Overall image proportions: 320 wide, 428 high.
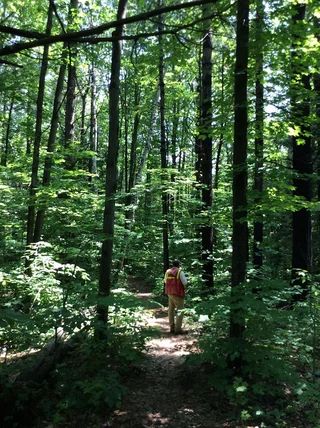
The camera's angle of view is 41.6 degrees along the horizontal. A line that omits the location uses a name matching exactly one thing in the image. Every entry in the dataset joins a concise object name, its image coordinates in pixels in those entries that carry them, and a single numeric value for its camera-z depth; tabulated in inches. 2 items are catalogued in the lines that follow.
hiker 384.2
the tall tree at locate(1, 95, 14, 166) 855.7
